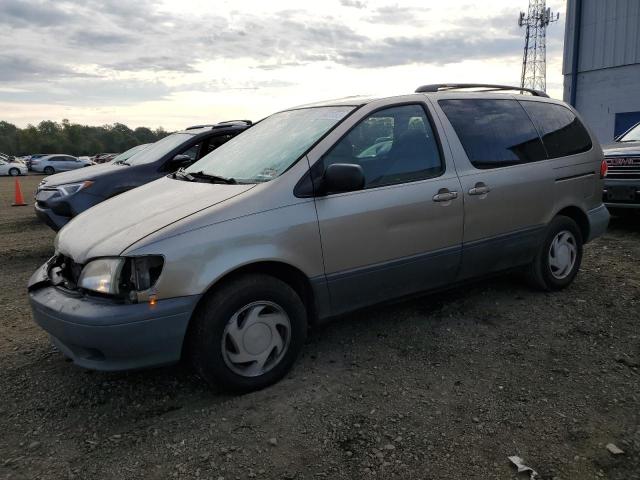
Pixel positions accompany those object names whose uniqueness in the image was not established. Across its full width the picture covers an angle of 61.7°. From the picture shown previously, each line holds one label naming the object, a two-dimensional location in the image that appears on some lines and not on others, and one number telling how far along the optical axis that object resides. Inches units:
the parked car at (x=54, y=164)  1469.9
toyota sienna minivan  109.8
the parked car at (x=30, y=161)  1536.9
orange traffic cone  518.3
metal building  645.9
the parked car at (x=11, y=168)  1358.3
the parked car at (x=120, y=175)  251.6
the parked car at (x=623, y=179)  269.4
